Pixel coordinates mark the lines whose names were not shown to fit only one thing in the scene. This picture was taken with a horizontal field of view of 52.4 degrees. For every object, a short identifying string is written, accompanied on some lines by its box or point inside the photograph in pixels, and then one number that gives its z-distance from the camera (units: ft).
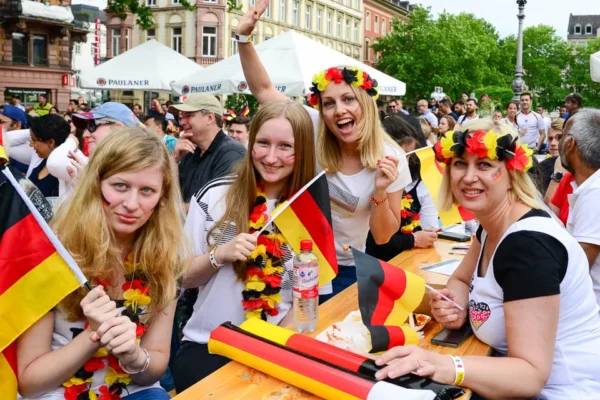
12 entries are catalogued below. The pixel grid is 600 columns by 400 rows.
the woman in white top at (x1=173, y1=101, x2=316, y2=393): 9.64
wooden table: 6.96
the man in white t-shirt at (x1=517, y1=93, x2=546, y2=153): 45.06
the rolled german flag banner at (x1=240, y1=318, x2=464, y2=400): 6.72
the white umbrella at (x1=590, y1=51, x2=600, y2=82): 23.40
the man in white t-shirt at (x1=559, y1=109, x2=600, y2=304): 10.71
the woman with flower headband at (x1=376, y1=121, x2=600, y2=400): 7.14
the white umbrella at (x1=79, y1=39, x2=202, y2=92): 38.22
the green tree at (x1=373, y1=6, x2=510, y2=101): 165.78
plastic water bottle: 8.87
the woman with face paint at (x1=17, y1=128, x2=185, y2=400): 7.54
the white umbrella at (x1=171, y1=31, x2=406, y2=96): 30.71
